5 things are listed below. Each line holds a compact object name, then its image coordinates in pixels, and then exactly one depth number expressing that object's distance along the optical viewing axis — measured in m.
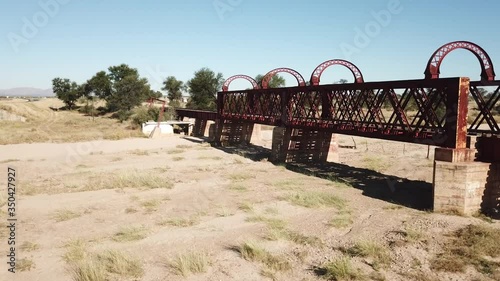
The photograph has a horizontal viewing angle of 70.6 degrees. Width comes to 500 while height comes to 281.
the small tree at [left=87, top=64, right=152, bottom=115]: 68.75
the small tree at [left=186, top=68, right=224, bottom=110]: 68.56
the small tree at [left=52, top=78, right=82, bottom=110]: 84.44
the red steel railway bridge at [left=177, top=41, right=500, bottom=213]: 13.11
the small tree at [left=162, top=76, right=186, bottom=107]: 103.62
